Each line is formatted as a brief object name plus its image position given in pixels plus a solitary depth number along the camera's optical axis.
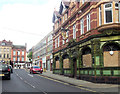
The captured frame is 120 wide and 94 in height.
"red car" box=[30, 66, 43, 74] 20.97
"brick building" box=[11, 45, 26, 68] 57.67
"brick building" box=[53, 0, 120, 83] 10.57
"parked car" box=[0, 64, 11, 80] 11.71
